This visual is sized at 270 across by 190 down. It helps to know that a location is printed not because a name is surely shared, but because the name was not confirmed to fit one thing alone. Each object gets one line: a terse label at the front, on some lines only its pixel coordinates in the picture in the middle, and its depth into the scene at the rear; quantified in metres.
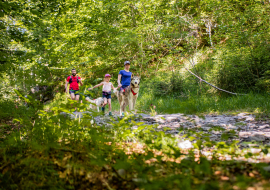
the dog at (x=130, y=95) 6.59
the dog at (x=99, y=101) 7.90
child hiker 7.35
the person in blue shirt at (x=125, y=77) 6.80
